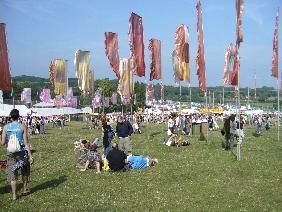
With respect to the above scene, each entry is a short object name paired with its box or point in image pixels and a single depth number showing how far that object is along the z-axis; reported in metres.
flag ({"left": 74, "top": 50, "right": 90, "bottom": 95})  33.62
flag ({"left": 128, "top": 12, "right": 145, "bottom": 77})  26.12
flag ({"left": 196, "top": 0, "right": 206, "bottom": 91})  23.67
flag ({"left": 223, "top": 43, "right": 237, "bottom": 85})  29.09
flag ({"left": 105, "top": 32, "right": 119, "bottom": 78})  28.28
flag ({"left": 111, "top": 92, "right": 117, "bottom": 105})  78.88
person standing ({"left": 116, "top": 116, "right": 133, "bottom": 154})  19.34
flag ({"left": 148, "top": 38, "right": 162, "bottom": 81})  29.88
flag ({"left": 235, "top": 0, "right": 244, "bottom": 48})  18.89
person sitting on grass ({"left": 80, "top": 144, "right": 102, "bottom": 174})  16.50
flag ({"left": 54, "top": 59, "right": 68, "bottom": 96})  38.06
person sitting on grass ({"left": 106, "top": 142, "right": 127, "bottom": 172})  15.98
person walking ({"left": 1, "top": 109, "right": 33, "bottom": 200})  10.98
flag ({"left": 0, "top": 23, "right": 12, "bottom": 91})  19.62
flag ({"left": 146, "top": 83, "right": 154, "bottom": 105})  59.80
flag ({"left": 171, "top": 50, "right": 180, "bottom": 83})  29.17
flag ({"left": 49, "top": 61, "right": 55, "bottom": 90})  38.60
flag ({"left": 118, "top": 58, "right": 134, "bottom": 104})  31.72
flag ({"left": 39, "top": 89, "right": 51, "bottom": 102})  67.06
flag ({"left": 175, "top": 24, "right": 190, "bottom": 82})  26.44
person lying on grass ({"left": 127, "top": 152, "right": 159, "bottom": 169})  16.84
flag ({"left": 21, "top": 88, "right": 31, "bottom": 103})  61.10
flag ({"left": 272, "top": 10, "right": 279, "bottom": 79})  27.75
